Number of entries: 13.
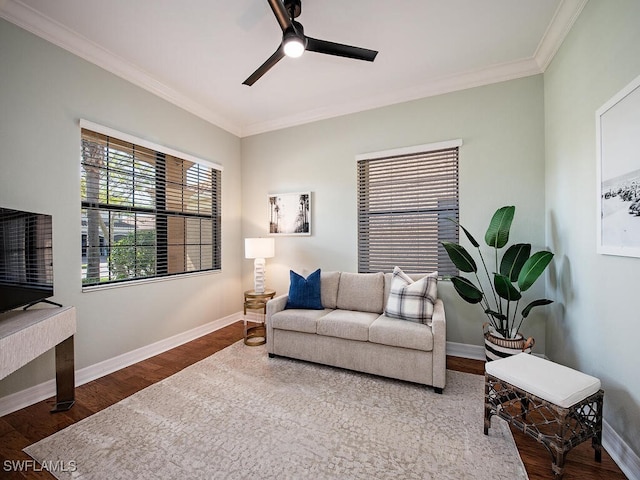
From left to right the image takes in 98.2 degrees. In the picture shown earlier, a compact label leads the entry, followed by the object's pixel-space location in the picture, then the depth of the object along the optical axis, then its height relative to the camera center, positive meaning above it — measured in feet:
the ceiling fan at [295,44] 5.80 +4.49
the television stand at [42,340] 4.93 -2.02
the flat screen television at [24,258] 5.89 -0.40
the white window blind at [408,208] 10.35 +1.21
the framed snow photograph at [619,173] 4.94 +1.24
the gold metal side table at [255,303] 11.00 -2.57
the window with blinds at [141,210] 8.56 +1.11
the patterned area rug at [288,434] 5.06 -4.20
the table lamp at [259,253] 11.76 -0.61
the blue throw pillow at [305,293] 10.25 -2.01
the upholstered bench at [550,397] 4.72 -2.90
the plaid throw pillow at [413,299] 8.50 -1.93
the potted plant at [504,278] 7.56 -1.15
